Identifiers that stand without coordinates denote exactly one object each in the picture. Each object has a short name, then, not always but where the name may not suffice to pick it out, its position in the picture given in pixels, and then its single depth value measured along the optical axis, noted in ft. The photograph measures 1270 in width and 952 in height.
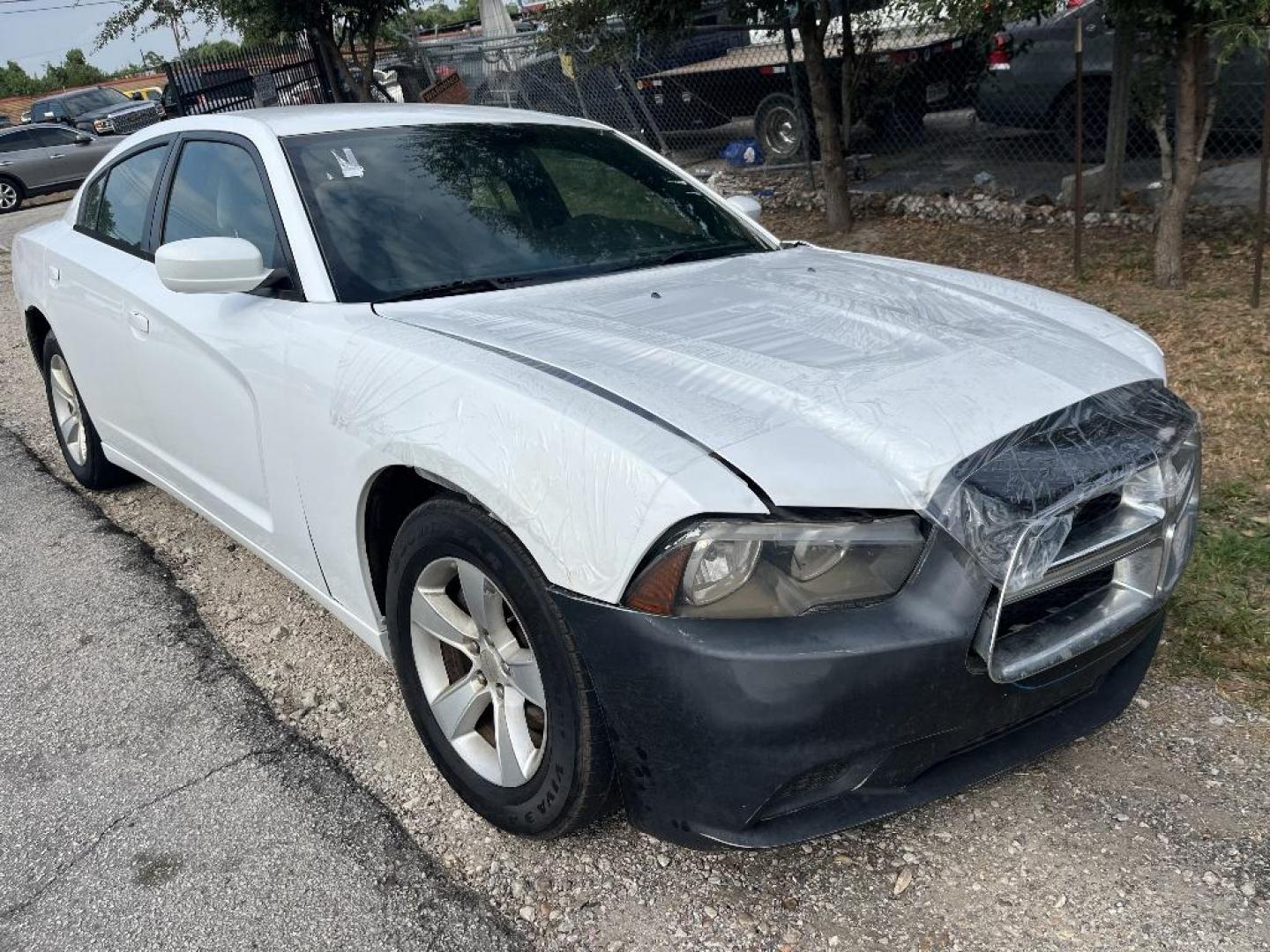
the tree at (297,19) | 38.86
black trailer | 28.81
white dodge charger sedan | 6.82
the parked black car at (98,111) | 76.33
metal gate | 49.34
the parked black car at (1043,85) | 28.66
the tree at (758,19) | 24.85
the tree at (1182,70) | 17.20
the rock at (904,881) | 7.93
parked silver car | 63.46
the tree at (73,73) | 171.42
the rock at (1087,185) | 26.08
